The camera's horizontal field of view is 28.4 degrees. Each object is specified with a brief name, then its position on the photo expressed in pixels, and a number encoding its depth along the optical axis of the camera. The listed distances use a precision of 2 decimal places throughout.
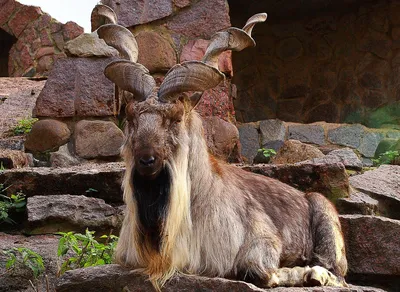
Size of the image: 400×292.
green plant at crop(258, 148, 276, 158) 9.26
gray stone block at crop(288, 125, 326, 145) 11.95
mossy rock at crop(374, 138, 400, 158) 10.94
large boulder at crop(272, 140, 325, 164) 8.65
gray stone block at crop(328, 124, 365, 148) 11.94
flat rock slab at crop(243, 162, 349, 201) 6.81
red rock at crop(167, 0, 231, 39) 8.88
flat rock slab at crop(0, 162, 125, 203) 6.81
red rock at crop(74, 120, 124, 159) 8.17
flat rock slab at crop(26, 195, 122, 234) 6.52
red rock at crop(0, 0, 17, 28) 19.28
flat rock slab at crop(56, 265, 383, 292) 4.91
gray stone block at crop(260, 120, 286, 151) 11.62
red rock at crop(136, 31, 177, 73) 8.60
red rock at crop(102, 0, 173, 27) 8.80
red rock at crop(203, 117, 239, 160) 8.23
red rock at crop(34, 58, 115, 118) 8.41
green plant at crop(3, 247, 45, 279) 5.82
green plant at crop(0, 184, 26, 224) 6.64
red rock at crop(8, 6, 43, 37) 18.97
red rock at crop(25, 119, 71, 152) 8.30
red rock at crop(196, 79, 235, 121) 8.47
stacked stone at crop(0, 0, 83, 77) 18.50
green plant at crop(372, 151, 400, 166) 9.17
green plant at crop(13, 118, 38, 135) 9.83
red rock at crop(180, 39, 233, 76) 8.76
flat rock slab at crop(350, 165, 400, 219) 7.18
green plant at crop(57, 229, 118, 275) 5.78
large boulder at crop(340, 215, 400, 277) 6.12
